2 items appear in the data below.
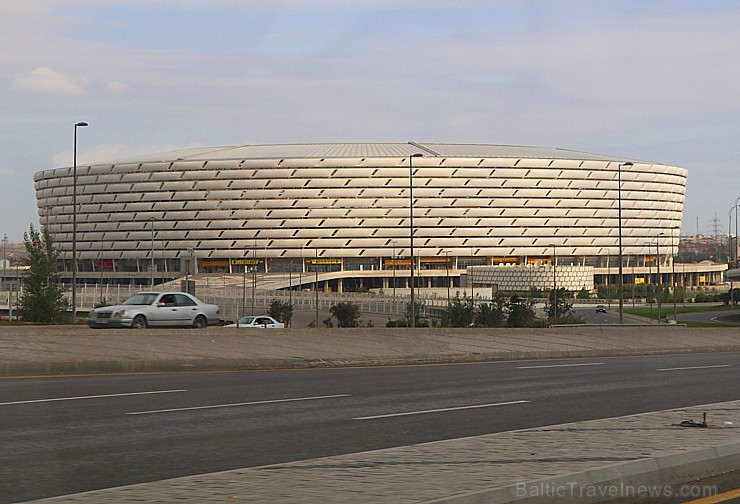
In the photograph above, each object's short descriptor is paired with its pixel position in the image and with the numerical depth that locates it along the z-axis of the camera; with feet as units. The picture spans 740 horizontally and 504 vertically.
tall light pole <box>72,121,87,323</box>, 189.22
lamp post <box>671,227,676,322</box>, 572.10
